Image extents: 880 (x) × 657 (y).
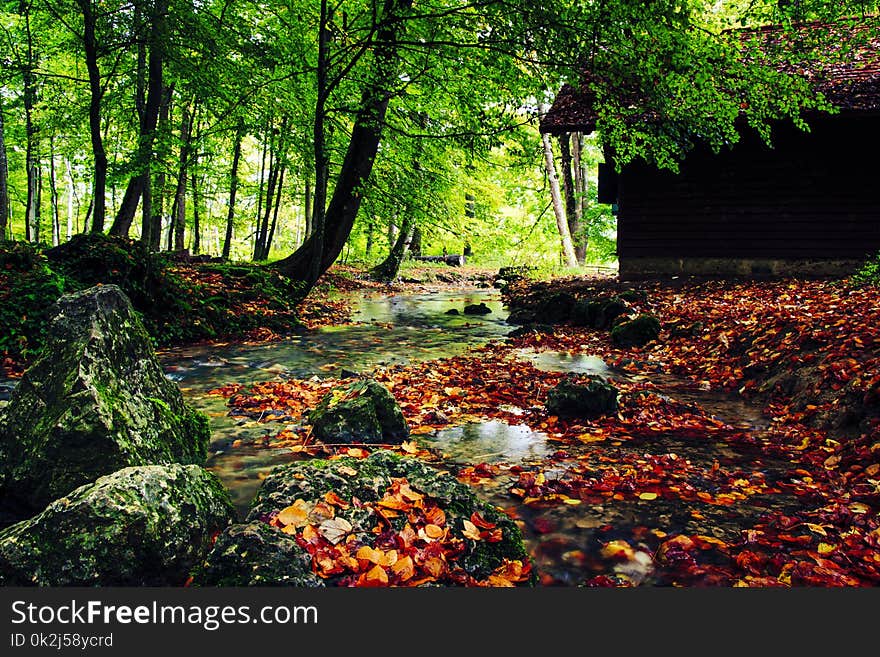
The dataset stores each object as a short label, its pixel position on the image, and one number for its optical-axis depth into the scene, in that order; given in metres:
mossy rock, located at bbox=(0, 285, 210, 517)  2.80
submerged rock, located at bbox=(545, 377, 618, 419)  5.00
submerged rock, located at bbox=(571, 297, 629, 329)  10.05
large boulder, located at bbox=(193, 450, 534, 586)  2.10
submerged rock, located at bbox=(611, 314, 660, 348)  8.45
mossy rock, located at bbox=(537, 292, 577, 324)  11.43
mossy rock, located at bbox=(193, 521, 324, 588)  2.03
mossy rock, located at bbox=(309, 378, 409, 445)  4.29
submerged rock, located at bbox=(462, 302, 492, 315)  13.95
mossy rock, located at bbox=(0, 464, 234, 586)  1.99
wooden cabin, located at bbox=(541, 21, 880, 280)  12.58
